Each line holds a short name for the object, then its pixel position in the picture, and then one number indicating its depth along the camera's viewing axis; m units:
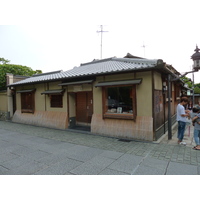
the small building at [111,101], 5.90
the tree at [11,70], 15.38
